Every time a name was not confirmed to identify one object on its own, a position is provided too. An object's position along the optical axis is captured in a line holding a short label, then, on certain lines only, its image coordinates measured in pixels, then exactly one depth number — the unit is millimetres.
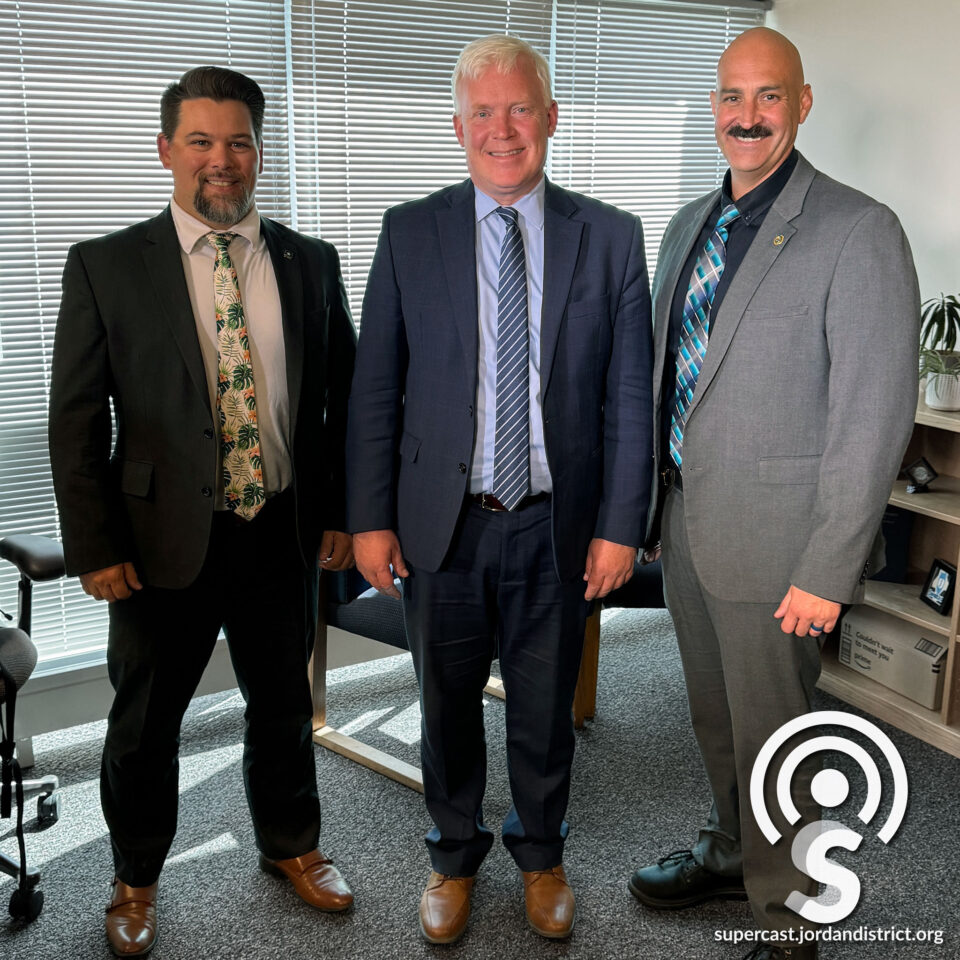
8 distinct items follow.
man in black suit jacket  1975
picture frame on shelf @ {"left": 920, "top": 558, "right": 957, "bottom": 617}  3076
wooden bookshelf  2998
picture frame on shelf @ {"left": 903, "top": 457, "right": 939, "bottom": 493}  3148
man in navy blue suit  1975
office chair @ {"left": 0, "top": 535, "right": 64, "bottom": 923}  2213
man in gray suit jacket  1794
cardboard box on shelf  3070
